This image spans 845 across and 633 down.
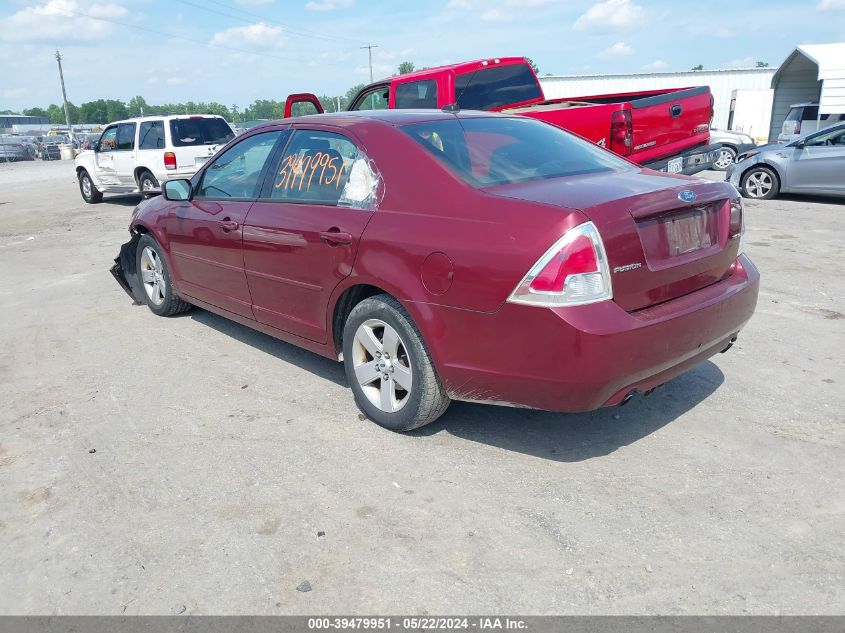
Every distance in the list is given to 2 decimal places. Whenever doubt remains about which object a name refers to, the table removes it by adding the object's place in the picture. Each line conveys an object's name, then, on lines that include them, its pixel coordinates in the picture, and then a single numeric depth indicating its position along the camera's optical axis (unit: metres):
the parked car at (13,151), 40.72
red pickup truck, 7.92
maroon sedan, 2.93
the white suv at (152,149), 13.91
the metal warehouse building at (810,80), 22.89
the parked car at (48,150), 43.62
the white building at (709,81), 34.66
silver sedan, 11.74
